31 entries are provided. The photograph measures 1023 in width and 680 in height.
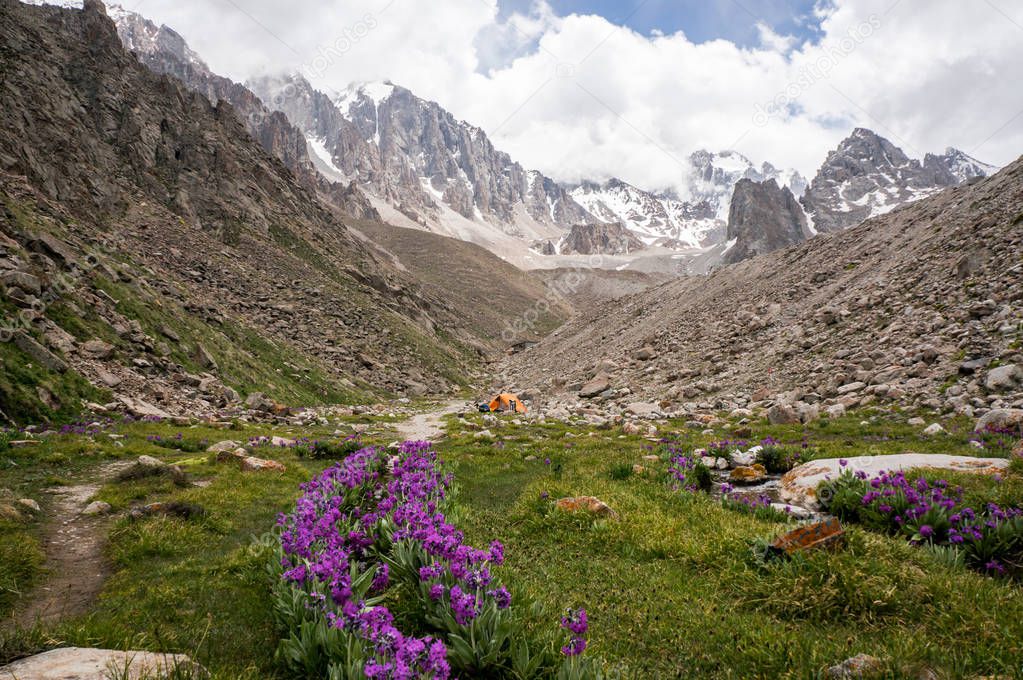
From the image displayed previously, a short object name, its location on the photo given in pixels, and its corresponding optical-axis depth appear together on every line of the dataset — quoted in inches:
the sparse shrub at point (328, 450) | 607.2
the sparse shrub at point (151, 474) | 406.3
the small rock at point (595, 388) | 1305.4
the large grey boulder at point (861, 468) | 321.1
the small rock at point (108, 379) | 684.1
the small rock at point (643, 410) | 896.9
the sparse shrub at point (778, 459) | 420.9
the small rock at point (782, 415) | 651.7
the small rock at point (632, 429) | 703.7
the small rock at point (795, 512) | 298.2
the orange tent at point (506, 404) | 1349.7
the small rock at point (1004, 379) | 495.2
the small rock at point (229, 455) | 508.4
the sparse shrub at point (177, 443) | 557.9
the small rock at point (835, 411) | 620.0
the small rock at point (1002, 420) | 422.9
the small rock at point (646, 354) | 1459.2
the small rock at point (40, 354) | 586.4
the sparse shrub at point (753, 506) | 294.4
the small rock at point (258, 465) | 486.0
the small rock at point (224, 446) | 556.1
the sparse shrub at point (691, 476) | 383.9
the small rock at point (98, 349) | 713.6
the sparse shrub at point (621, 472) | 430.6
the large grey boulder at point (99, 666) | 130.6
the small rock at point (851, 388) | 677.9
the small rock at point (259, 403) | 973.2
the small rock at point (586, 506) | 318.3
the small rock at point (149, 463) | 425.3
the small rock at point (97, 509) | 328.5
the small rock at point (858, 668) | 146.3
